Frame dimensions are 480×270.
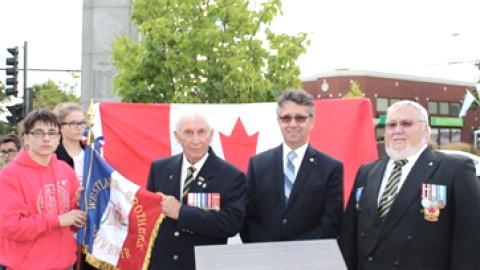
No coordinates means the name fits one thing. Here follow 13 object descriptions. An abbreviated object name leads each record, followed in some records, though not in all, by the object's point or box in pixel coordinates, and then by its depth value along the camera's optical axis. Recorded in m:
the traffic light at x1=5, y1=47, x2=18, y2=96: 17.83
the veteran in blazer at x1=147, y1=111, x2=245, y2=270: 3.79
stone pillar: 9.58
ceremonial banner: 3.99
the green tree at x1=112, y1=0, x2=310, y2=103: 6.09
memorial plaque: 2.68
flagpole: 4.16
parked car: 17.25
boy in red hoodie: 3.79
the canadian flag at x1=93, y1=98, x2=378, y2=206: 5.54
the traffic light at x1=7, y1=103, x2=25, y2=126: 15.57
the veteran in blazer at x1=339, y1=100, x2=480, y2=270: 3.44
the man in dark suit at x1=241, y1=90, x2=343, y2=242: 3.93
